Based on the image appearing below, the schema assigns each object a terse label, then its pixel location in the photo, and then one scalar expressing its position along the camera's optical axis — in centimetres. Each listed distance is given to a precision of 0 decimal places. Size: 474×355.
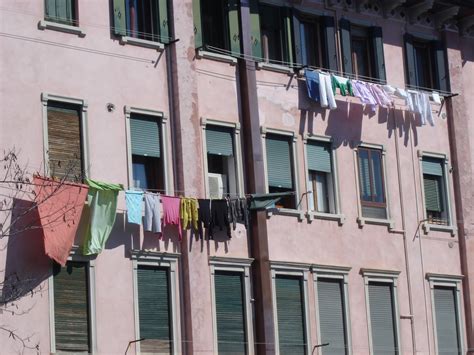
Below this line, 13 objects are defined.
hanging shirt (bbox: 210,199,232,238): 3297
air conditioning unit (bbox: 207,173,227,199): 3397
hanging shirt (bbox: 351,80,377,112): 3691
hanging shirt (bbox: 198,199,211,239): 3278
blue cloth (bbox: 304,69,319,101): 3622
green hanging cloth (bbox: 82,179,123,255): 3072
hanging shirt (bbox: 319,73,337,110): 3619
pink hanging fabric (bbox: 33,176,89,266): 2988
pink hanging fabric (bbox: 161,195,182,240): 3206
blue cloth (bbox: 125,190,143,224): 3138
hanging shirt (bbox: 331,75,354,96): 3656
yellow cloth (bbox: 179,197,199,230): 3235
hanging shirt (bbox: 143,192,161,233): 3172
